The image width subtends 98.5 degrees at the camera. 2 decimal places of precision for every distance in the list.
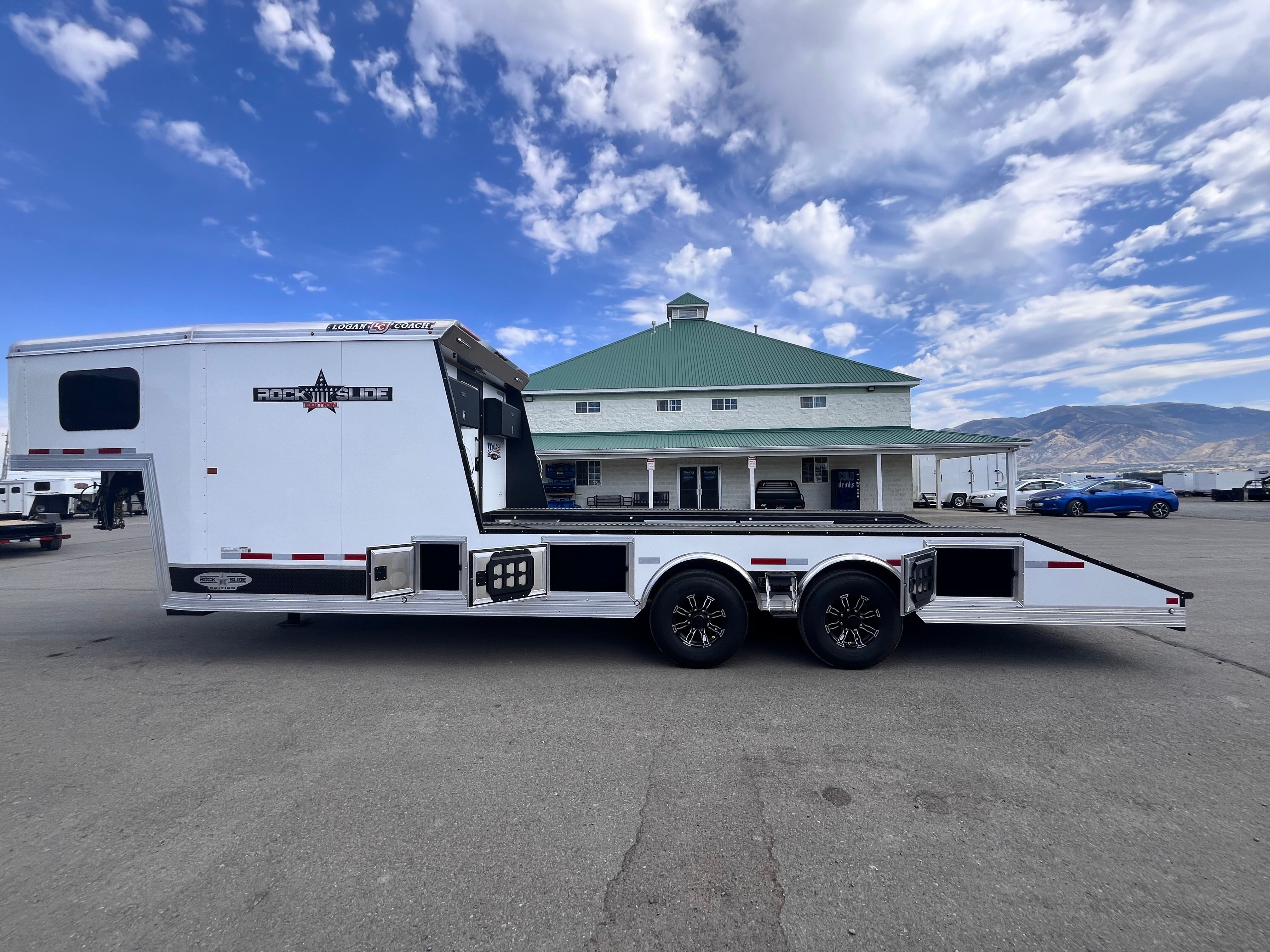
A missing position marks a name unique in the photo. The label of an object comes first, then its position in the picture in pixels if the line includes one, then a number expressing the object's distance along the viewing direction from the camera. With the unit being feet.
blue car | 70.38
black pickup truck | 69.36
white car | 80.59
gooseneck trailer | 15.81
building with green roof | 73.77
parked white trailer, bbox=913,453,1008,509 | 91.91
